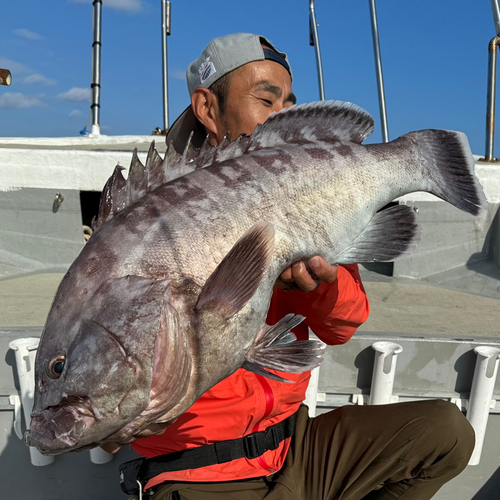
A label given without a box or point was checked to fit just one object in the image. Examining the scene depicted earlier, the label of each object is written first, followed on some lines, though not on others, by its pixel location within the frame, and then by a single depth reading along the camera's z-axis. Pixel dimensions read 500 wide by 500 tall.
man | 2.07
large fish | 1.30
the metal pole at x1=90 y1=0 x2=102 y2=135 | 6.97
